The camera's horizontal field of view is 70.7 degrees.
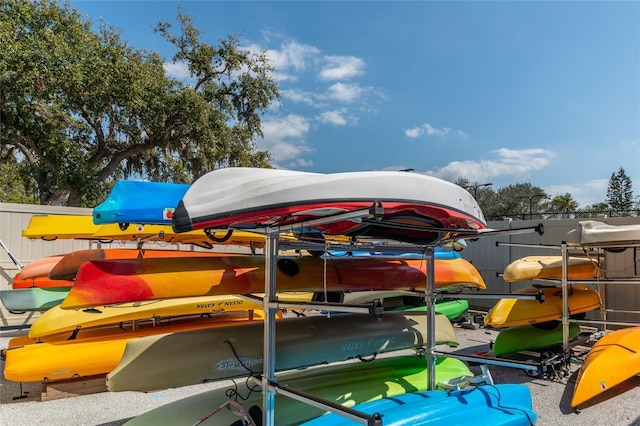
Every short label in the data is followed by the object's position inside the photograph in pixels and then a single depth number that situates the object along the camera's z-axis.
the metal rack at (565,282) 5.63
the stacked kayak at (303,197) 2.27
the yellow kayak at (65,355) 4.54
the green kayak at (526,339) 6.08
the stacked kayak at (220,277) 2.67
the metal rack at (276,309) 2.25
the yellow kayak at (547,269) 6.32
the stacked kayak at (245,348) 2.84
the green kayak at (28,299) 6.37
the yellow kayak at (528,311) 5.91
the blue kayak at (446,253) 7.95
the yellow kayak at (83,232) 6.19
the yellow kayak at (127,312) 5.00
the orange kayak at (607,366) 4.51
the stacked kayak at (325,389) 3.02
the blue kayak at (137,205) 4.59
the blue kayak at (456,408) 3.04
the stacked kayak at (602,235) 5.19
